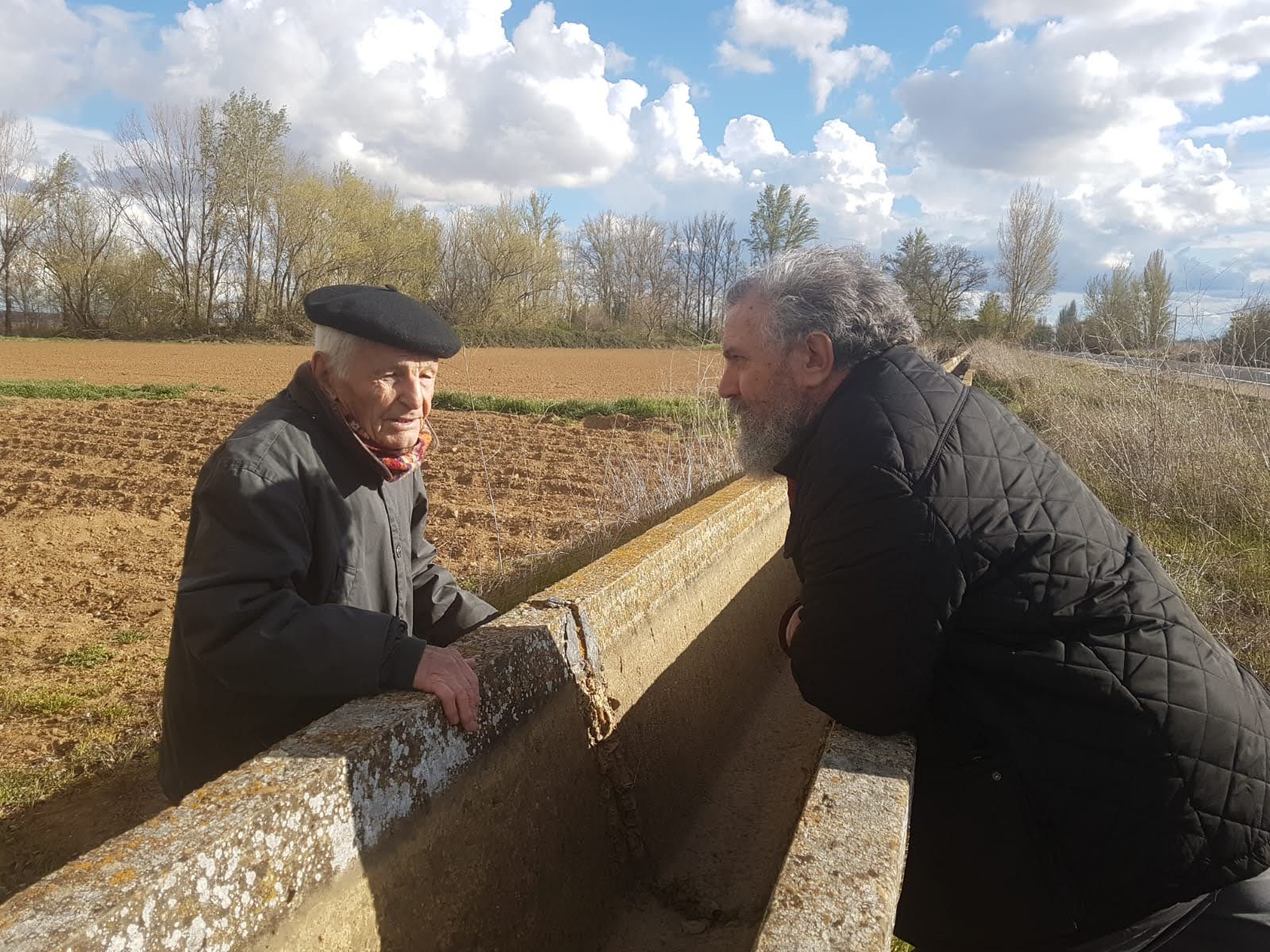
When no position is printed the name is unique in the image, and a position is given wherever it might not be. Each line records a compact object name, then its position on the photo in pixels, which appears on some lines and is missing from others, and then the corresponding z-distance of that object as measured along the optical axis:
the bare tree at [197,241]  47.47
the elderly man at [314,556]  1.68
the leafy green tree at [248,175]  46.59
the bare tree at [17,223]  45.34
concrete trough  1.29
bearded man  1.59
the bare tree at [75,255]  46.50
